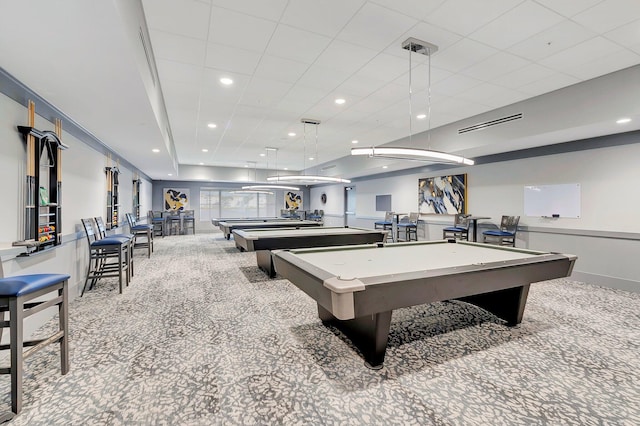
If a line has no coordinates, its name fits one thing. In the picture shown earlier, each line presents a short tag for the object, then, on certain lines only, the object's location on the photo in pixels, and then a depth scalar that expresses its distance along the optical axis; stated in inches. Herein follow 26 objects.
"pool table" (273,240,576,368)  76.1
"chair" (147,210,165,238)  440.8
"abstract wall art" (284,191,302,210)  606.2
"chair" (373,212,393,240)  350.9
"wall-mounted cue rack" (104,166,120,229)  228.2
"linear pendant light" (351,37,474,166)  121.2
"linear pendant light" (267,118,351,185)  233.5
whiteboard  199.5
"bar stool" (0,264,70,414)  65.8
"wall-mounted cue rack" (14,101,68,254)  110.1
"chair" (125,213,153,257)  264.0
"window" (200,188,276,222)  552.7
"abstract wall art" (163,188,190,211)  516.1
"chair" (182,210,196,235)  495.2
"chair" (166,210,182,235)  470.9
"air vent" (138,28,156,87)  102.7
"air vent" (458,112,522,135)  189.3
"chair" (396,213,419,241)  326.0
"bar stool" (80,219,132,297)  163.2
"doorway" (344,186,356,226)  481.7
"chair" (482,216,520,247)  223.8
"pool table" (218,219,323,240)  279.1
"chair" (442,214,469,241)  257.4
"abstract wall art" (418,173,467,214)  284.2
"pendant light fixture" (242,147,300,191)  340.9
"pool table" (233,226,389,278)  176.2
